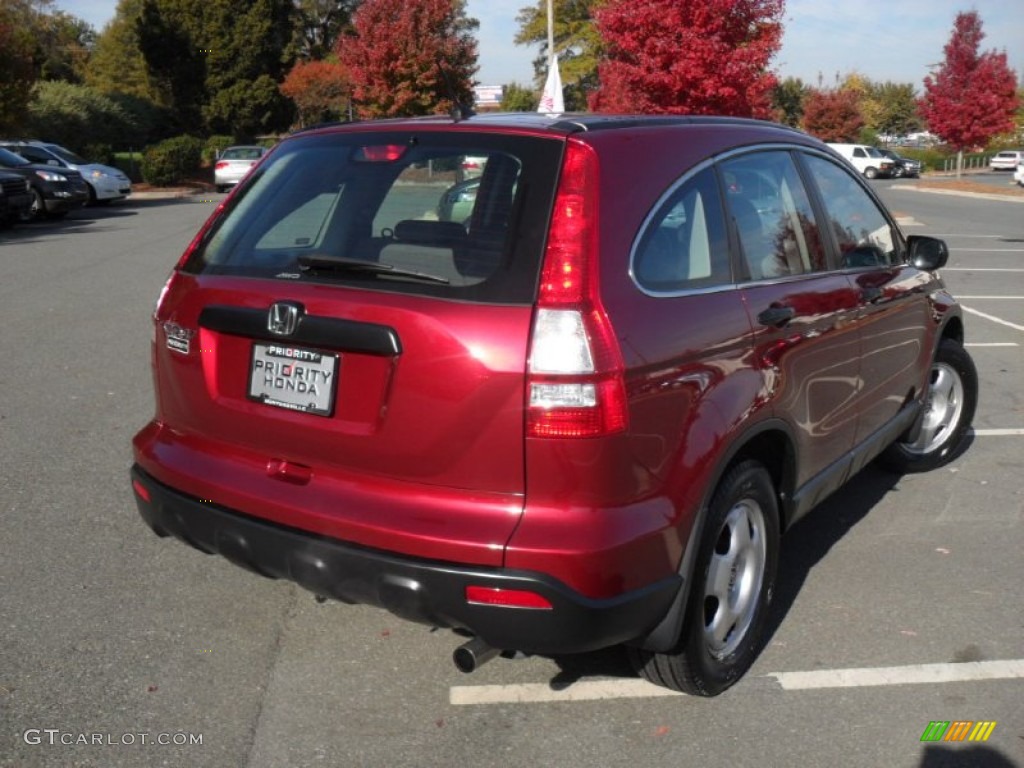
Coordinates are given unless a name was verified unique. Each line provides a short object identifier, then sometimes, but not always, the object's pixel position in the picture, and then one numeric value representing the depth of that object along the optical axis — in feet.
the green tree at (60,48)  200.93
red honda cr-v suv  9.04
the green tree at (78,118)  125.18
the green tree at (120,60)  224.74
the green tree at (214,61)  169.48
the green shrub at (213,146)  157.07
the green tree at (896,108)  320.50
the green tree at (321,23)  222.69
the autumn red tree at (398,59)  118.21
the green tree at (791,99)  270.46
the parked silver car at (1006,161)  209.97
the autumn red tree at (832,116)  214.90
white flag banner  57.11
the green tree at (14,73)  90.99
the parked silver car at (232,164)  114.83
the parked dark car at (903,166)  181.37
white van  177.58
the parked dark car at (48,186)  71.10
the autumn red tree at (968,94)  155.53
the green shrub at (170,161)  121.80
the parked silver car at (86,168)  83.92
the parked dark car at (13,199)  63.03
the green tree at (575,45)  181.57
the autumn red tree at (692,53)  65.57
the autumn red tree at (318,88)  166.91
